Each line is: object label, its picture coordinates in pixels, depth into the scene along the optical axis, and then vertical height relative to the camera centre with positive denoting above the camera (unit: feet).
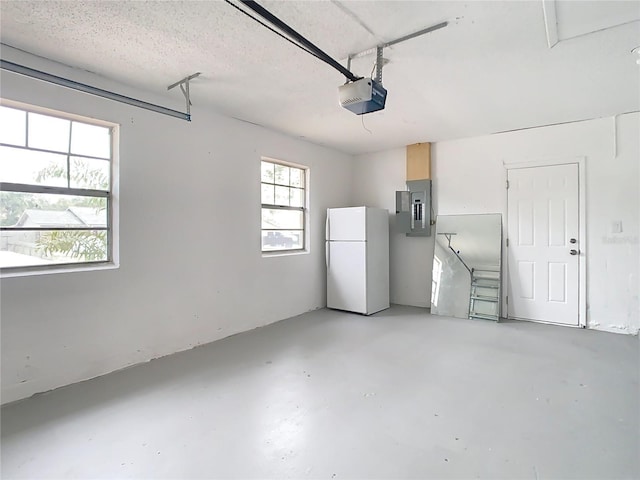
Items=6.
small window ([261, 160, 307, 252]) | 15.25 +1.54
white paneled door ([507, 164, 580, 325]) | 14.19 -0.22
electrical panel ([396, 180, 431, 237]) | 17.48 +1.58
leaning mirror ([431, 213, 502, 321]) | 15.62 -1.36
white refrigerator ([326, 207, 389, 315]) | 16.21 -1.04
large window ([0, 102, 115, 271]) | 8.36 +1.32
